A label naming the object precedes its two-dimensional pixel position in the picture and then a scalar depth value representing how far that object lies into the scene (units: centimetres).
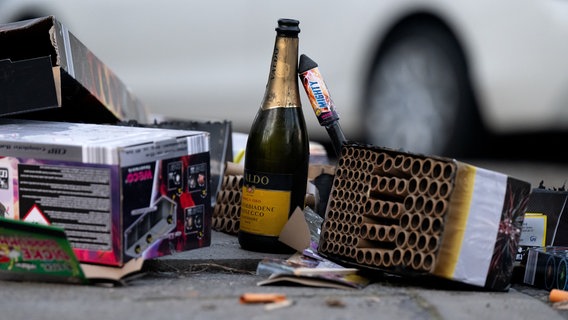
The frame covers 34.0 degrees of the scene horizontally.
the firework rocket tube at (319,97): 312
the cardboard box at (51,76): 300
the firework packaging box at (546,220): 312
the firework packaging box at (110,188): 251
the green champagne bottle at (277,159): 312
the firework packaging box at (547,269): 285
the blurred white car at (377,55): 624
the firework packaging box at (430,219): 259
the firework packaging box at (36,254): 247
